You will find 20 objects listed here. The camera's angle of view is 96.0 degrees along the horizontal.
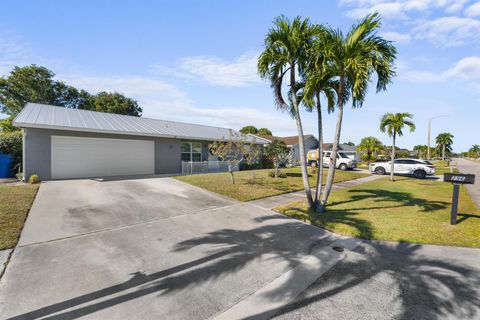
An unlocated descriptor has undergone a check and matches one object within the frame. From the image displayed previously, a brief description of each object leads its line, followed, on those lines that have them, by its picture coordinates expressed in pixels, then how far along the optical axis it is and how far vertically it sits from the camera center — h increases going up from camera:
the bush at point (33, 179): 10.06 -1.19
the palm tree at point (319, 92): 6.76 +2.19
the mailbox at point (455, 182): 5.95 -0.70
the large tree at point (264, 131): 53.97 +6.14
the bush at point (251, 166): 19.64 -1.00
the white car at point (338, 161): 23.06 -0.52
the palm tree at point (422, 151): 73.73 +2.01
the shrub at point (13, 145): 12.73 +0.51
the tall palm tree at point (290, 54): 6.84 +3.38
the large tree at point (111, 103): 34.50 +8.29
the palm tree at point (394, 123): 16.05 +2.49
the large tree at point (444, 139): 67.62 +5.61
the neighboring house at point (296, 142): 31.35 +2.09
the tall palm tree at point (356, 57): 6.16 +2.95
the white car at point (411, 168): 18.69 -1.00
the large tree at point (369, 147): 37.21 +1.61
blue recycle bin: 12.01 -0.68
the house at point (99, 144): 10.88 +0.63
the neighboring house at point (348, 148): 36.62 +1.53
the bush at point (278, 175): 14.76 -1.34
